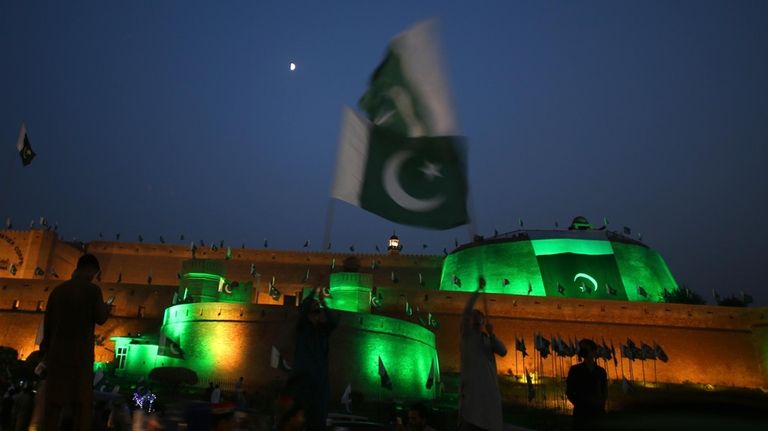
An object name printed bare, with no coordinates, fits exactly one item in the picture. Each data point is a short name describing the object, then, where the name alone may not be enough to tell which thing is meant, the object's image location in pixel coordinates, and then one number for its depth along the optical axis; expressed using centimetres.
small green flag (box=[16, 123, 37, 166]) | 1872
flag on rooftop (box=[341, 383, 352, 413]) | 1525
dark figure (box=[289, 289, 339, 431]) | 466
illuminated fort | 2078
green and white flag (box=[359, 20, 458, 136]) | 541
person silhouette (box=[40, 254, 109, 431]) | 359
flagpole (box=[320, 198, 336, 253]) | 517
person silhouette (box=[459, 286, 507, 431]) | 430
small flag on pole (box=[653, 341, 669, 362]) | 2506
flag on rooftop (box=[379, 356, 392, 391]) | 1927
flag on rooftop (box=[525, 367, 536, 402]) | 2029
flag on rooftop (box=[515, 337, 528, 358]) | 2419
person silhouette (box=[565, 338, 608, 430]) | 504
